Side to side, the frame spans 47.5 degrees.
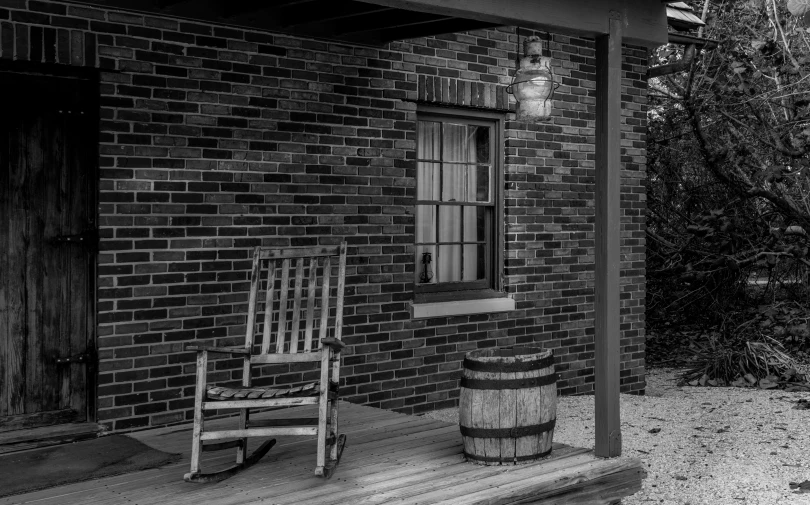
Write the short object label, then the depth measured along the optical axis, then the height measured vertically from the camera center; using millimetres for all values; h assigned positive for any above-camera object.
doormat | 4531 -1097
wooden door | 5309 +44
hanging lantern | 5832 +1135
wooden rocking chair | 4441 -659
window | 7355 +428
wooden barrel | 4672 -760
